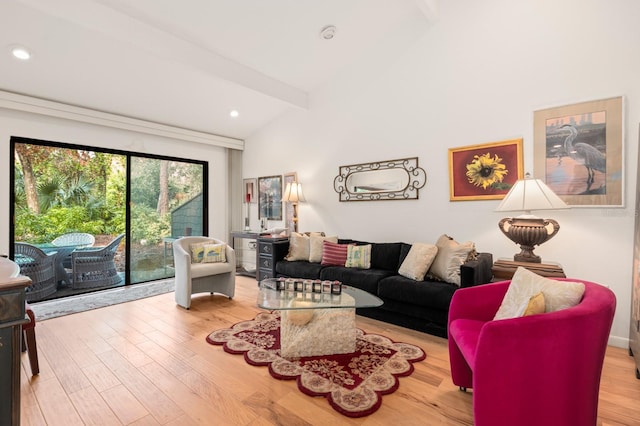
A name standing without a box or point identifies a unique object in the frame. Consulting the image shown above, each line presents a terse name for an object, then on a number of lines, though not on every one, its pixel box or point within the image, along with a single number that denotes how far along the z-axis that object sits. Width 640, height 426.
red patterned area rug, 1.86
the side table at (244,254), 5.59
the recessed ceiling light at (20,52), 2.86
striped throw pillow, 3.79
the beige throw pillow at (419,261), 3.03
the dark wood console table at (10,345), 1.24
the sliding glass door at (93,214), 3.74
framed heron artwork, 2.58
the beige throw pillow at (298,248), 4.17
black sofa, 2.67
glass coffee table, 2.30
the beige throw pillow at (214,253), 3.89
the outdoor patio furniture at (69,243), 3.97
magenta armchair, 1.32
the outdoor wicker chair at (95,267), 4.08
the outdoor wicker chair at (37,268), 3.63
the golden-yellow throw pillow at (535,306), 1.47
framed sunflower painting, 3.07
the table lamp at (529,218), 2.48
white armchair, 3.53
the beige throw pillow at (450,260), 2.84
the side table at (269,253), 4.29
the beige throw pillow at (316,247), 4.01
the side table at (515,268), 2.40
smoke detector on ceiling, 3.46
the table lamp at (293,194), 4.76
